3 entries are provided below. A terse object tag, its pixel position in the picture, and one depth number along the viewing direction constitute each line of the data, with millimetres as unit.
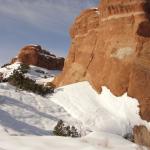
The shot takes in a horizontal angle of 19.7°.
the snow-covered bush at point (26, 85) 27419
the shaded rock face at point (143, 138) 7391
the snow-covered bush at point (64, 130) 19398
